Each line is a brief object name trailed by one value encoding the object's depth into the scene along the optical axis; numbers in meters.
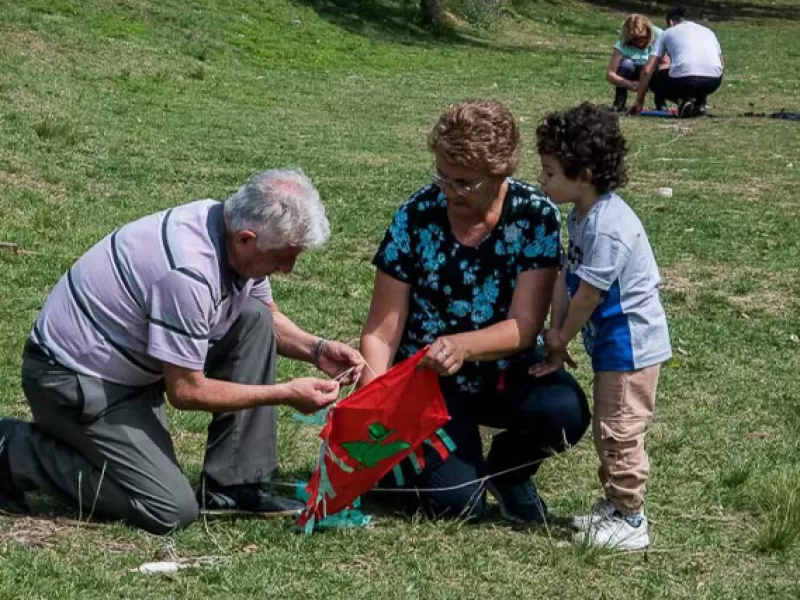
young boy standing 8.38
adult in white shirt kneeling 32.44
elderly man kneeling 7.96
